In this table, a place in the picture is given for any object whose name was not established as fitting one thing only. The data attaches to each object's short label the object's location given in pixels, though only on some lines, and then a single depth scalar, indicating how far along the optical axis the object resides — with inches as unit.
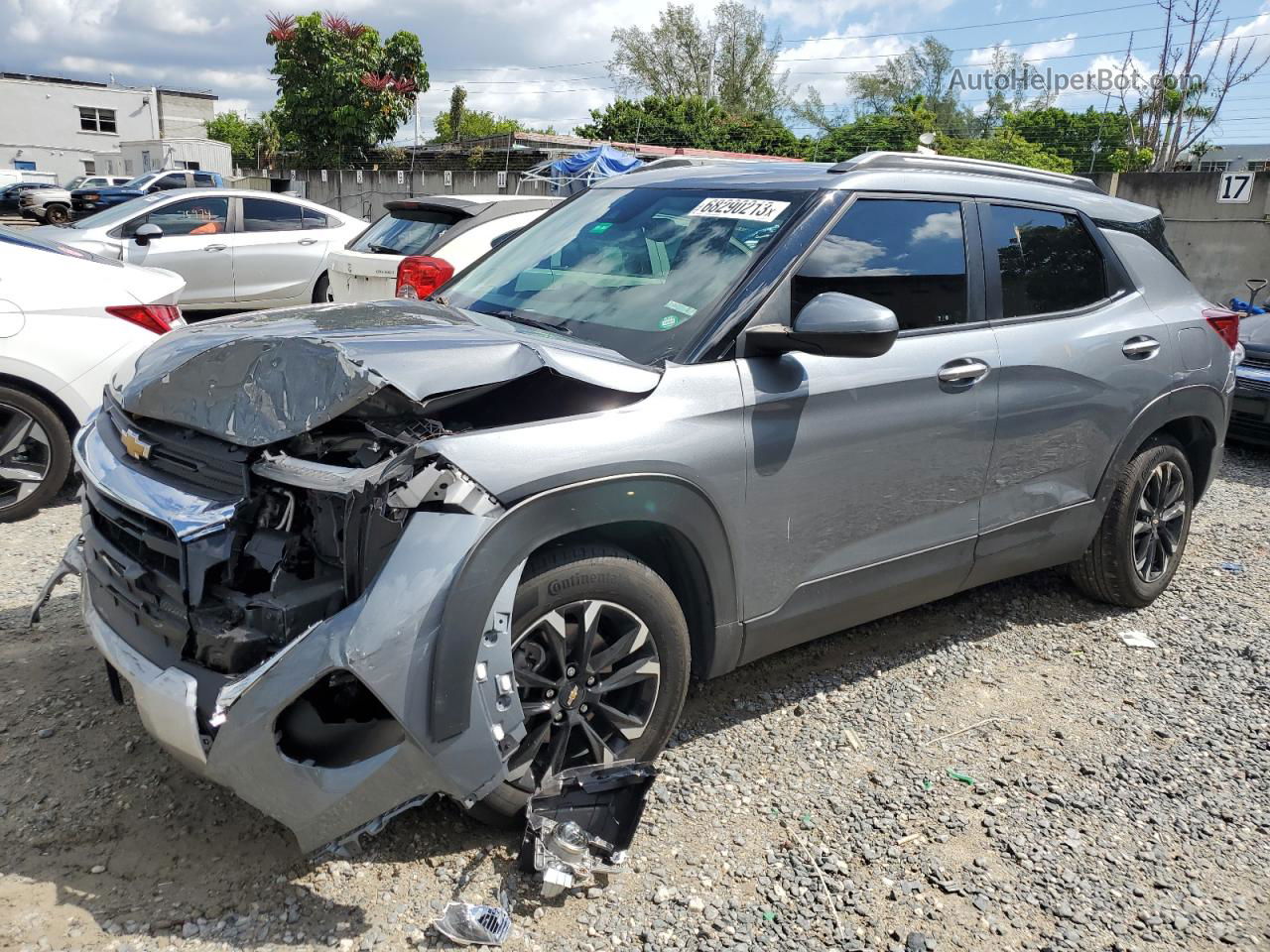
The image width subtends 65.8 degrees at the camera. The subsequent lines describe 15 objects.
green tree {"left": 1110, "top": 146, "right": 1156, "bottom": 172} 1015.6
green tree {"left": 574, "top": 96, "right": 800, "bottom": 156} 1446.9
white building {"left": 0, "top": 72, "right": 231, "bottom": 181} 2427.4
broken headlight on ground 101.8
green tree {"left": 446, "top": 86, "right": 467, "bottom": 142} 1795.0
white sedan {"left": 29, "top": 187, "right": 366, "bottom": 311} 408.2
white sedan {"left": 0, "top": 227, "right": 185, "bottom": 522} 198.6
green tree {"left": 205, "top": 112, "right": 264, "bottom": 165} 2883.9
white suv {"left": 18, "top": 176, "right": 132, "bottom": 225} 938.1
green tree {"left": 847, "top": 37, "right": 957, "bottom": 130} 2107.5
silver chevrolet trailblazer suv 91.7
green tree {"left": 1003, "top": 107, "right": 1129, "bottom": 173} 1358.3
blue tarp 843.4
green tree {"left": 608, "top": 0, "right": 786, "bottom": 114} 2244.1
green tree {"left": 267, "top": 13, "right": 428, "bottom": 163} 1472.7
